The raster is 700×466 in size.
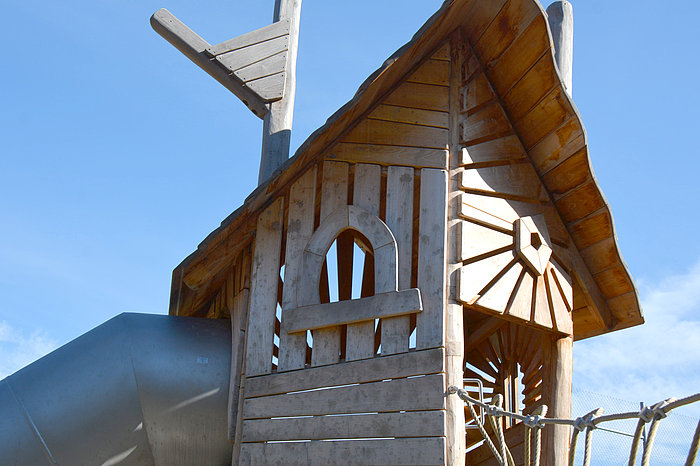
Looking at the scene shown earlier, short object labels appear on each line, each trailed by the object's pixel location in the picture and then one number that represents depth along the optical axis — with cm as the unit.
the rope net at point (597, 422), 308
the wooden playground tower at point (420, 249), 605
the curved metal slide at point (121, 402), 654
